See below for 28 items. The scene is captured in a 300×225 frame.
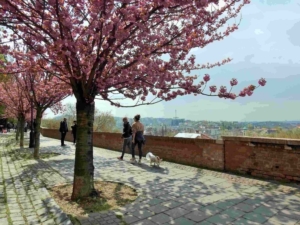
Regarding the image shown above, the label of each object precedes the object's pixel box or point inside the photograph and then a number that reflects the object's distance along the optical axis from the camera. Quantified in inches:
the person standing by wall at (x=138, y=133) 375.6
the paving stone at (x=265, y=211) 168.7
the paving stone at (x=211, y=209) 171.2
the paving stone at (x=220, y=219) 154.3
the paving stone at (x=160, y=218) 156.4
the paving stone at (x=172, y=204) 183.8
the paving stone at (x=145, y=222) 153.0
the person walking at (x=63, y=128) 627.7
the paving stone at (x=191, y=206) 179.0
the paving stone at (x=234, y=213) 163.8
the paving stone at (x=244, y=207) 176.2
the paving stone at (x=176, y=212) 166.2
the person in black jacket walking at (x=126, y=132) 402.0
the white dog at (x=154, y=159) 335.0
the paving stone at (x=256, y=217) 157.1
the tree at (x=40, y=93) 397.9
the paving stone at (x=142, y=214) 163.9
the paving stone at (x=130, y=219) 156.1
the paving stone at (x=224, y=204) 182.9
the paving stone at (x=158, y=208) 175.3
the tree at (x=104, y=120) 1125.1
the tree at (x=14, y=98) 641.0
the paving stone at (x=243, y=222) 152.6
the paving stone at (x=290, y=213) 161.8
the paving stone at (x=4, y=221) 158.4
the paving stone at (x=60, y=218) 155.7
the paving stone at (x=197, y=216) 159.0
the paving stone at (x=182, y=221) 152.9
